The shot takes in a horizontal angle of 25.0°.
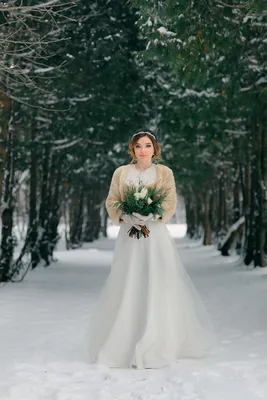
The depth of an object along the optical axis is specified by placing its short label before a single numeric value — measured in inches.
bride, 233.5
